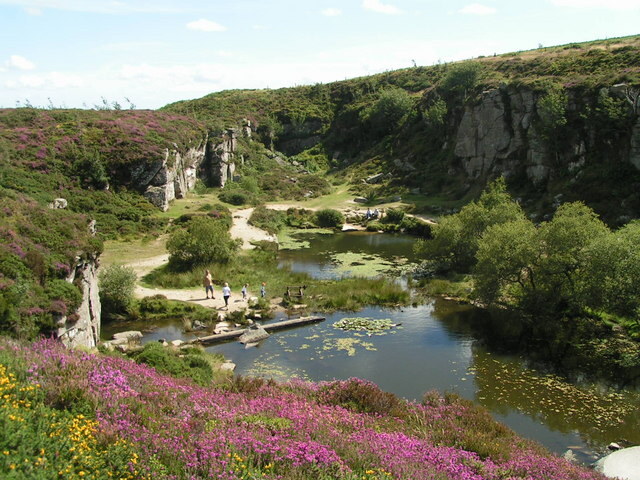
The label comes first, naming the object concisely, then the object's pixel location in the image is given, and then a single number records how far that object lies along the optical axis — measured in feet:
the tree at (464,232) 125.70
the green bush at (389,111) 315.58
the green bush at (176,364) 60.18
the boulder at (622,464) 47.96
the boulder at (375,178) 267.80
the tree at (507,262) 95.66
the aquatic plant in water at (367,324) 95.82
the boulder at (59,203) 150.64
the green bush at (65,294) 64.90
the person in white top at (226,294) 104.42
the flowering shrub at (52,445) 24.89
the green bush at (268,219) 193.77
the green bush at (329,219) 212.64
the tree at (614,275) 79.82
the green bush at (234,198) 227.83
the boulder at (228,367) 76.71
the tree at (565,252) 90.38
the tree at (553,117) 188.30
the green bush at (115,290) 99.45
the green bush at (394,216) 207.31
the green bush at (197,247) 125.08
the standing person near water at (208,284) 109.07
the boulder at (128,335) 88.47
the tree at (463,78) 273.54
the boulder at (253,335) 90.94
